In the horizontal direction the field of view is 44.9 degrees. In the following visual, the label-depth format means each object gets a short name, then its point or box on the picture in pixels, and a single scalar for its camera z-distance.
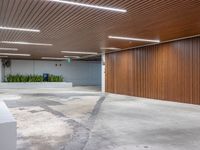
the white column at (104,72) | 16.20
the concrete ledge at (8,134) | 2.75
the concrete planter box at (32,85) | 19.62
